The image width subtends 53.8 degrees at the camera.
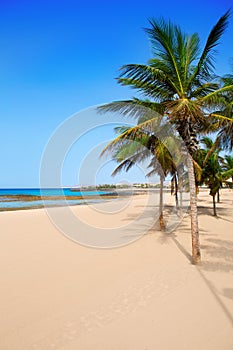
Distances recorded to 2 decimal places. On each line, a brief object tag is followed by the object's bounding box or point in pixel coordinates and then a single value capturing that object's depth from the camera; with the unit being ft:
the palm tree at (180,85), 19.74
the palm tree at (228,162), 79.27
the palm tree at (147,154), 29.89
